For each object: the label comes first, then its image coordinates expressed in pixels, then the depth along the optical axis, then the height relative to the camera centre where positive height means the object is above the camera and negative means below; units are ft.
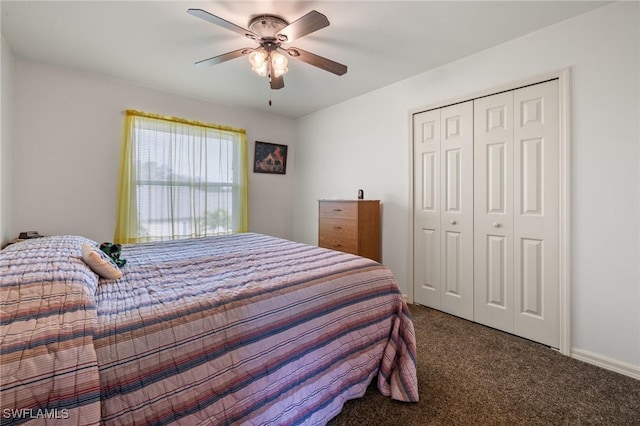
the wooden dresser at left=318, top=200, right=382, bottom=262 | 9.91 -0.52
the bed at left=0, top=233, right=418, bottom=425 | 2.58 -1.57
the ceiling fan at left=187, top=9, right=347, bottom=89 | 6.00 +3.91
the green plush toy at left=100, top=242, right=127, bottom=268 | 5.72 -0.86
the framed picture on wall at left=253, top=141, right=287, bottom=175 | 13.55 +2.83
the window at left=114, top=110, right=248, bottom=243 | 10.12 +1.37
